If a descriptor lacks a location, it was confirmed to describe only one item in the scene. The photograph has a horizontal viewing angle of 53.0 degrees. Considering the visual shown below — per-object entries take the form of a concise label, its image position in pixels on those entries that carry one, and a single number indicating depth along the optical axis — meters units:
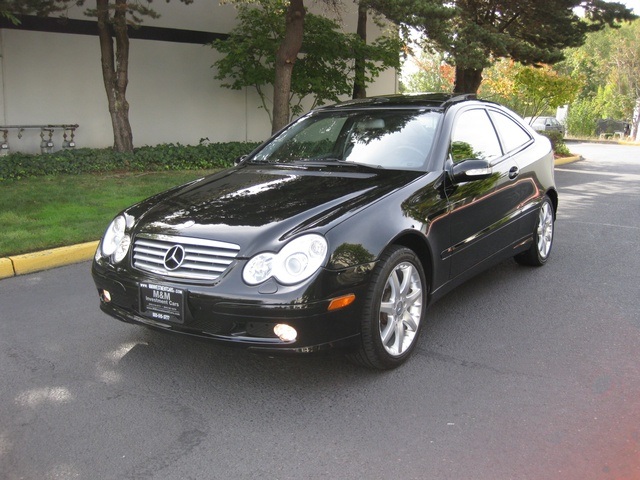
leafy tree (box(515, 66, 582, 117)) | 20.55
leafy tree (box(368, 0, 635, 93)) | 14.00
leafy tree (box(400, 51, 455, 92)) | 45.97
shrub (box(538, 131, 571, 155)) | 19.50
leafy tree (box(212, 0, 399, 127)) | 14.62
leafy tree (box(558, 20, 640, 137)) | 38.88
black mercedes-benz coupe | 3.36
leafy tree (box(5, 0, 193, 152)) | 11.25
